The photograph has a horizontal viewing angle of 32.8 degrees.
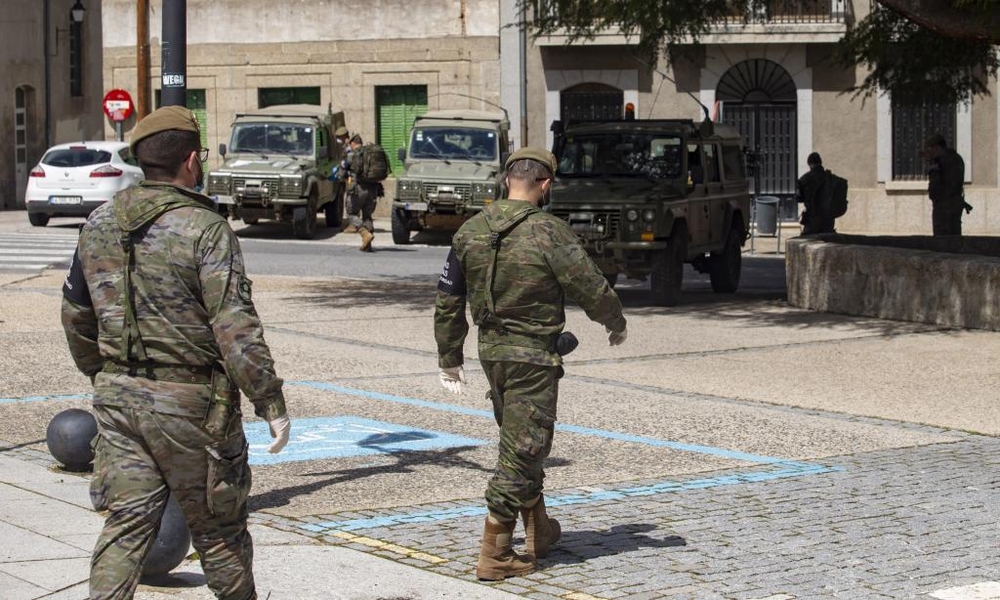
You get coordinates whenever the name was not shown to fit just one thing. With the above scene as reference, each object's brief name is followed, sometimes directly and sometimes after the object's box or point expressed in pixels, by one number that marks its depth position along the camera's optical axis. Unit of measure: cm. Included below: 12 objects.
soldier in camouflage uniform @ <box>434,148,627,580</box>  652
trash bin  2775
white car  2895
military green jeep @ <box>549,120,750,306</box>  1748
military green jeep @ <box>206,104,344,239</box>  2769
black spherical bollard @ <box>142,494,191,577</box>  628
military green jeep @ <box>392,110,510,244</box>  2720
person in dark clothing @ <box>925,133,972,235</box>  2128
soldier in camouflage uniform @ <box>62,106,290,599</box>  496
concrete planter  1516
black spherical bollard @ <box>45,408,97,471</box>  852
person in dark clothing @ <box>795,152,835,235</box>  2253
